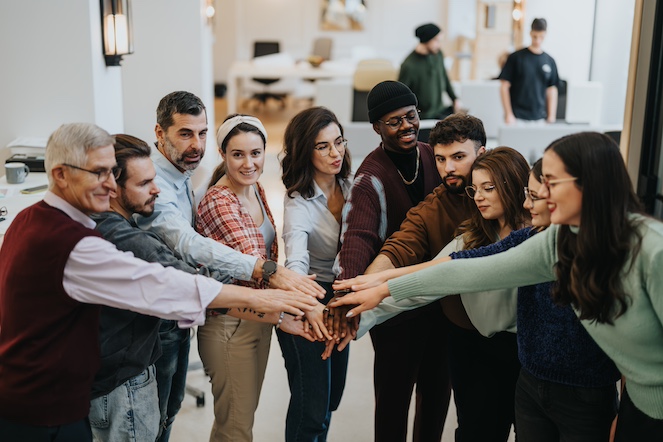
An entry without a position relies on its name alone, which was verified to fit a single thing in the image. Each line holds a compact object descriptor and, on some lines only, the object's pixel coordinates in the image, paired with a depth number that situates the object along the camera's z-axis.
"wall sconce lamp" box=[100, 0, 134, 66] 4.52
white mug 3.90
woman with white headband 2.54
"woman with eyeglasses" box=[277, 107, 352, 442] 2.68
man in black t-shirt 7.83
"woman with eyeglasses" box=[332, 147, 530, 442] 2.34
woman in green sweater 1.75
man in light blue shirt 2.42
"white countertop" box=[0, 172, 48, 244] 3.36
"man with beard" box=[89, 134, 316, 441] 2.03
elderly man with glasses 1.81
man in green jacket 7.54
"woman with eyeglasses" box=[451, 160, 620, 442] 2.01
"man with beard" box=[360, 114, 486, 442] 2.49
